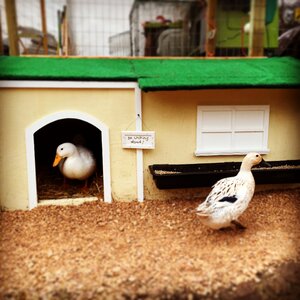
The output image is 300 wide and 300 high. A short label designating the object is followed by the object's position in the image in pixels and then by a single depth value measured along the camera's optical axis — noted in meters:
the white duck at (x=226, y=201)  2.12
